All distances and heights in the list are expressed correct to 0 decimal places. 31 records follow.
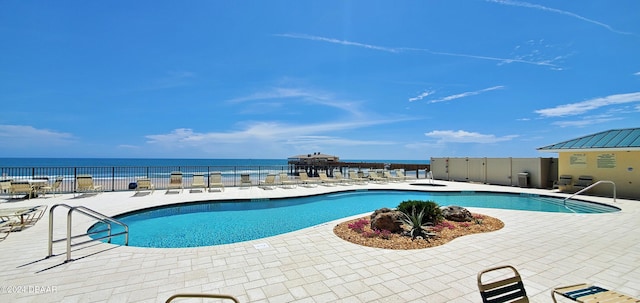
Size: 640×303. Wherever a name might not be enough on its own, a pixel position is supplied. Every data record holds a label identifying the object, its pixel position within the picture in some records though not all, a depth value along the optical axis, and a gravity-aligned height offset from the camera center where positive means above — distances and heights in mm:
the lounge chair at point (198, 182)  11516 -1107
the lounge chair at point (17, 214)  4754 -1027
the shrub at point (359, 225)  5352 -1440
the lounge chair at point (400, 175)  17266 -1216
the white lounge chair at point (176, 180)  11070 -968
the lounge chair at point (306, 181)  14139 -1319
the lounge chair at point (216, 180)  11685 -1026
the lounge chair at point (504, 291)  1866 -981
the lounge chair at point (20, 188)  8594 -988
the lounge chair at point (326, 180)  14704 -1306
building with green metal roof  9937 -231
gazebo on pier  30438 -548
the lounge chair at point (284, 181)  13419 -1224
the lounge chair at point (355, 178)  15922 -1292
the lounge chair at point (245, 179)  12755 -1066
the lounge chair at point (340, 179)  15234 -1286
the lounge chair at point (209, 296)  1579 -842
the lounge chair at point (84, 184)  9938 -1002
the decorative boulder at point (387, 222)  5215 -1288
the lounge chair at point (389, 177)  16812 -1301
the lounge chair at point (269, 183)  12939 -1290
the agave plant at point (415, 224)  4949 -1294
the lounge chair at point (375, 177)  16297 -1259
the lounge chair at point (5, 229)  4734 -1323
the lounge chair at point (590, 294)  1879 -1007
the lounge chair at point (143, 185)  10648 -1115
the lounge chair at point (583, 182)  10932 -1083
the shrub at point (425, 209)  5656 -1128
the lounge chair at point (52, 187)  9609 -1082
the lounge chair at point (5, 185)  8758 -911
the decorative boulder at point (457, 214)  6152 -1353
